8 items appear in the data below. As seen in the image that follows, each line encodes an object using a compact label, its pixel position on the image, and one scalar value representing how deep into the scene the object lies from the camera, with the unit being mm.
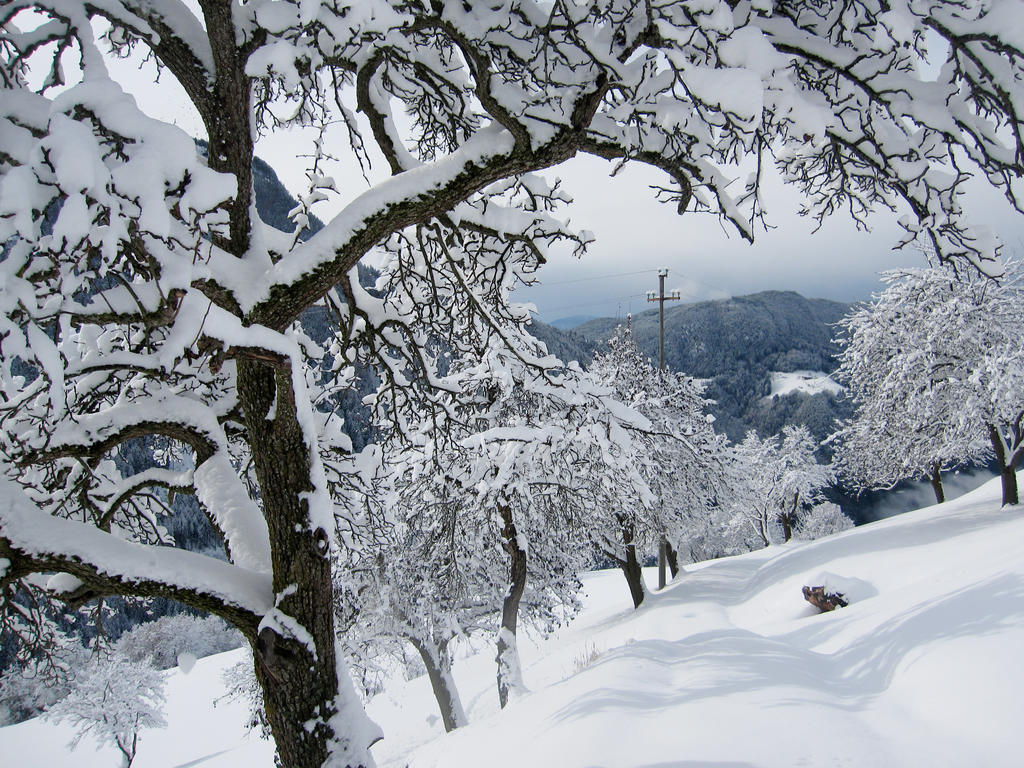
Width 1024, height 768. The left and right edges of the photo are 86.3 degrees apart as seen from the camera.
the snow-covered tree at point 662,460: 17875
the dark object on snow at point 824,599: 11680
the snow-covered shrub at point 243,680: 16219
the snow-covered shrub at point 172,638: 44594
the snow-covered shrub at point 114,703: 26500
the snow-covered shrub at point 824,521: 54562
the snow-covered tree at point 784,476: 42731
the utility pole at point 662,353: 22234
